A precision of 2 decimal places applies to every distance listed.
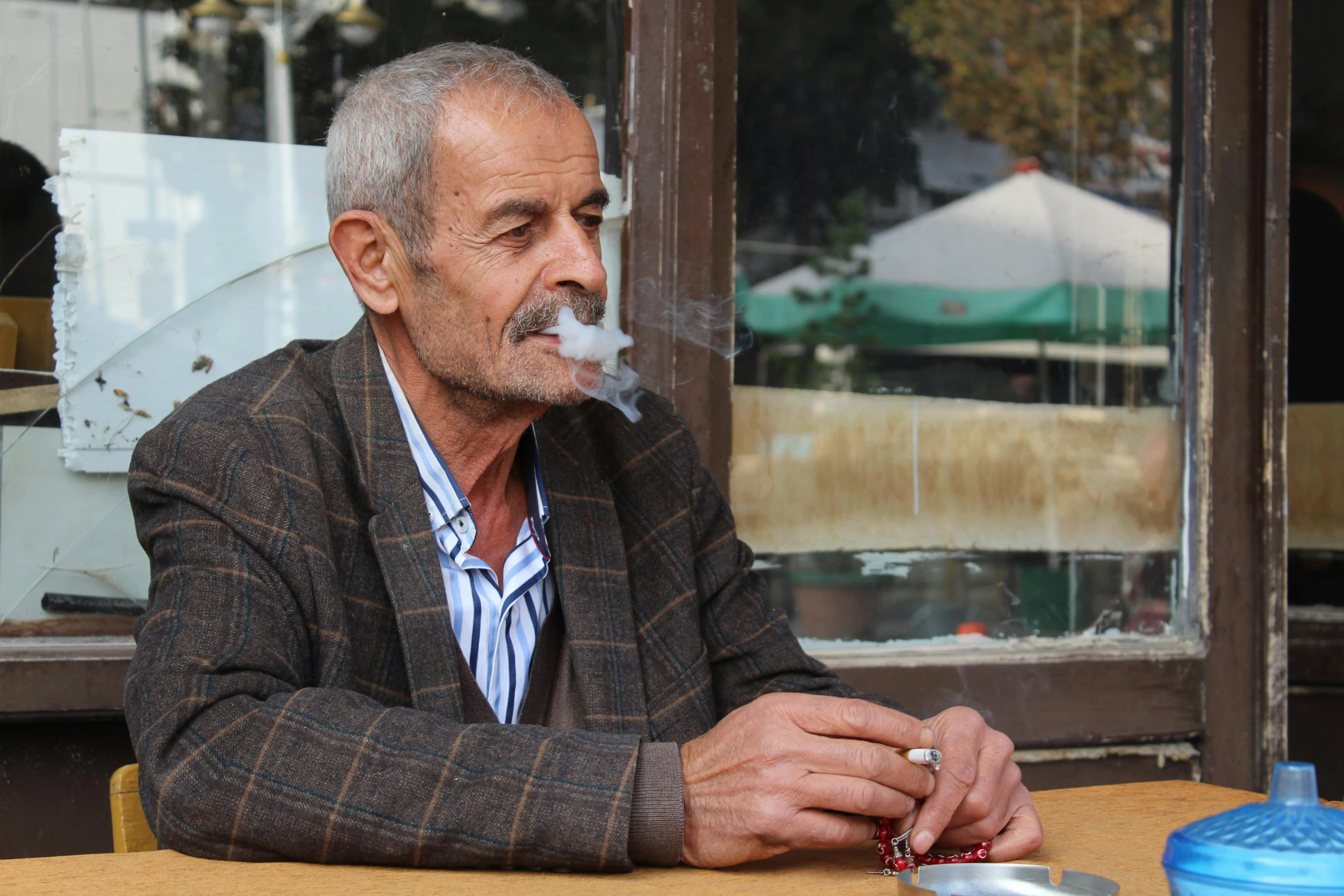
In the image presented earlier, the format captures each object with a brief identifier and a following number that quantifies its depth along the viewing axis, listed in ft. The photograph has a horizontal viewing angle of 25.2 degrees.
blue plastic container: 4.38
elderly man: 4.95
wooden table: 4.80
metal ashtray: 4.71
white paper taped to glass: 6.61
